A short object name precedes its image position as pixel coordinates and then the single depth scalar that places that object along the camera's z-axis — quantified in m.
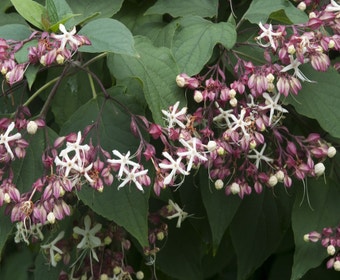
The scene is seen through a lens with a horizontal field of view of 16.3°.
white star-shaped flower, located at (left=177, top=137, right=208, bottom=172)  0.96
